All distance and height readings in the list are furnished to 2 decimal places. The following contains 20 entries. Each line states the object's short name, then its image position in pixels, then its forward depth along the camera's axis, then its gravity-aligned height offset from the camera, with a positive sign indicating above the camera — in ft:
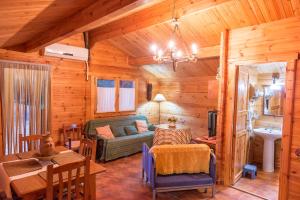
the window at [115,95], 17.74 -0.18
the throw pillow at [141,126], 18.85 -2.95
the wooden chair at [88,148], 9.20 -2.49
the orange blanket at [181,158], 9.84 -3.08
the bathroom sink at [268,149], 13.94 -3.66
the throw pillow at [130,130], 17.97 -3.18
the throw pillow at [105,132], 16.10 -3.05
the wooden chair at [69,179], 5.77 -2.62
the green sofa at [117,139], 15.06 -3.55
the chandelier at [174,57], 9.14 +1.69
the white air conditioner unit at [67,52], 14.51 +2.98
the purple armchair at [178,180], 9.66 -4.05
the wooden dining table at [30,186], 5.97 -2.78
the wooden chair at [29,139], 10.03 -2.28
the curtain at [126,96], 19.15 -0.26
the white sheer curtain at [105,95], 17.62 -0.18
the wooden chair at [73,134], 14.62 -3.23
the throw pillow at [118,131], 17.30 -3.15
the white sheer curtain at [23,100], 12.67 -0.52
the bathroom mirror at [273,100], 14.62 -0.35
